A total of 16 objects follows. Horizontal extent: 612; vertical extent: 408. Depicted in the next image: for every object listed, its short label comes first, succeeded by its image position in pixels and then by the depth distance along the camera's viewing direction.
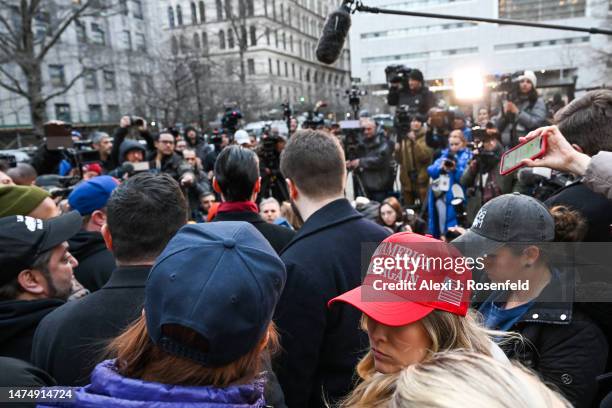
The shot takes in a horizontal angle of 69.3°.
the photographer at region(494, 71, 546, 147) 5.93
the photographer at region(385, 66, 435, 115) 6.99
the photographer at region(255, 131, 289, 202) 7.38
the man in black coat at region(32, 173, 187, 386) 1.67
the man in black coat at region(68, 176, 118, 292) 2.72
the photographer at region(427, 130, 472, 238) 5.84
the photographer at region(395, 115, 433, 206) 7.48
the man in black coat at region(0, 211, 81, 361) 1.82
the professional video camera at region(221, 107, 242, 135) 8.13
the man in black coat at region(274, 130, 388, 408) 1.94
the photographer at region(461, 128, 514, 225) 5.39
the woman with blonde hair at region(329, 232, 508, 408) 1.44
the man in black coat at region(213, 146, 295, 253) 2.95
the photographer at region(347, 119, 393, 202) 7.31
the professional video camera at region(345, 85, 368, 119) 8.47
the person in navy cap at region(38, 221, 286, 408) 1.06
